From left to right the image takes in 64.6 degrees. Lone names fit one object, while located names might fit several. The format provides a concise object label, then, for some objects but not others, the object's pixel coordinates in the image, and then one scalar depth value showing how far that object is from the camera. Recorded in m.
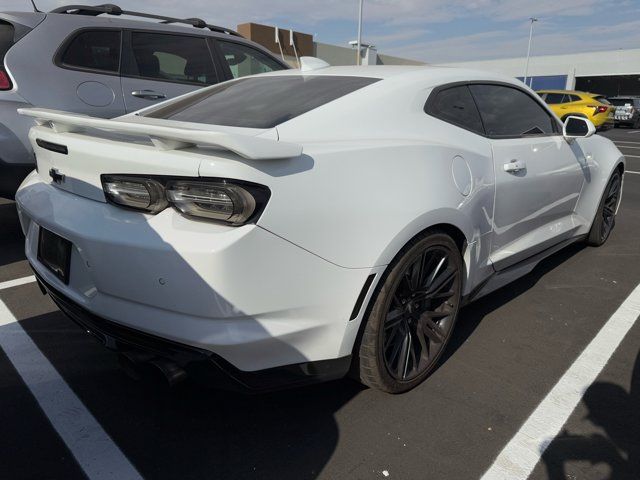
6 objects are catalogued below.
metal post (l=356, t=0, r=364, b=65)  27.43
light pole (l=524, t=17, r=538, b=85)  46.06
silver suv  3.86
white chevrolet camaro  1.68
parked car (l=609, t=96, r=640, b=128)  24.28
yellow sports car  17.83
